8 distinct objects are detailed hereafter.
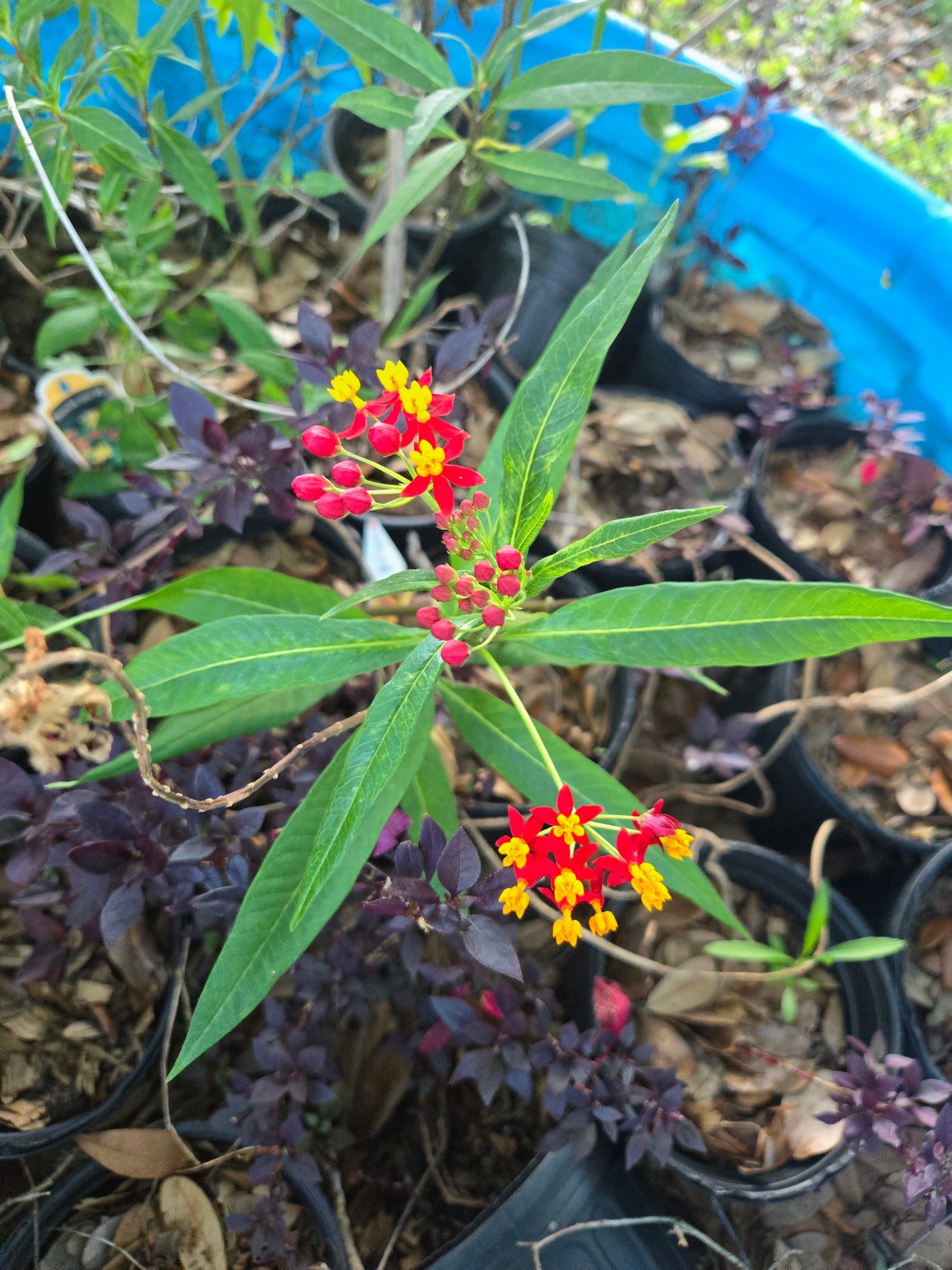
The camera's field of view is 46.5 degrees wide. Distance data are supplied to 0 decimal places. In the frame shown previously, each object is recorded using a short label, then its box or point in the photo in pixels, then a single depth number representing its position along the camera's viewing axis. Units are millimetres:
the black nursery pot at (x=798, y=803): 677
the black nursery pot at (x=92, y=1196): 534
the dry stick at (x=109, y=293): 498
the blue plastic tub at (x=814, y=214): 781
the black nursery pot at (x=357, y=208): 820
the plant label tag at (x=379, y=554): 607
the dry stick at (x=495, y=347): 637
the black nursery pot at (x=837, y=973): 575
